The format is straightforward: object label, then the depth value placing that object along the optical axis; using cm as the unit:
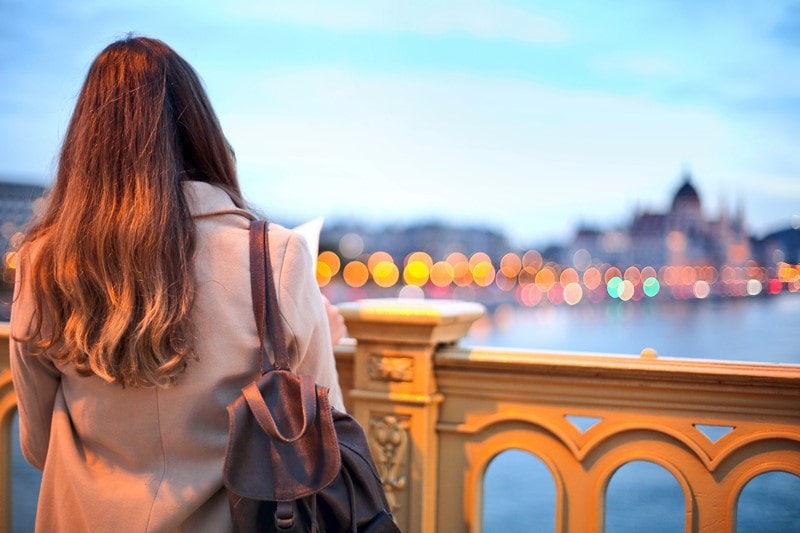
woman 121
